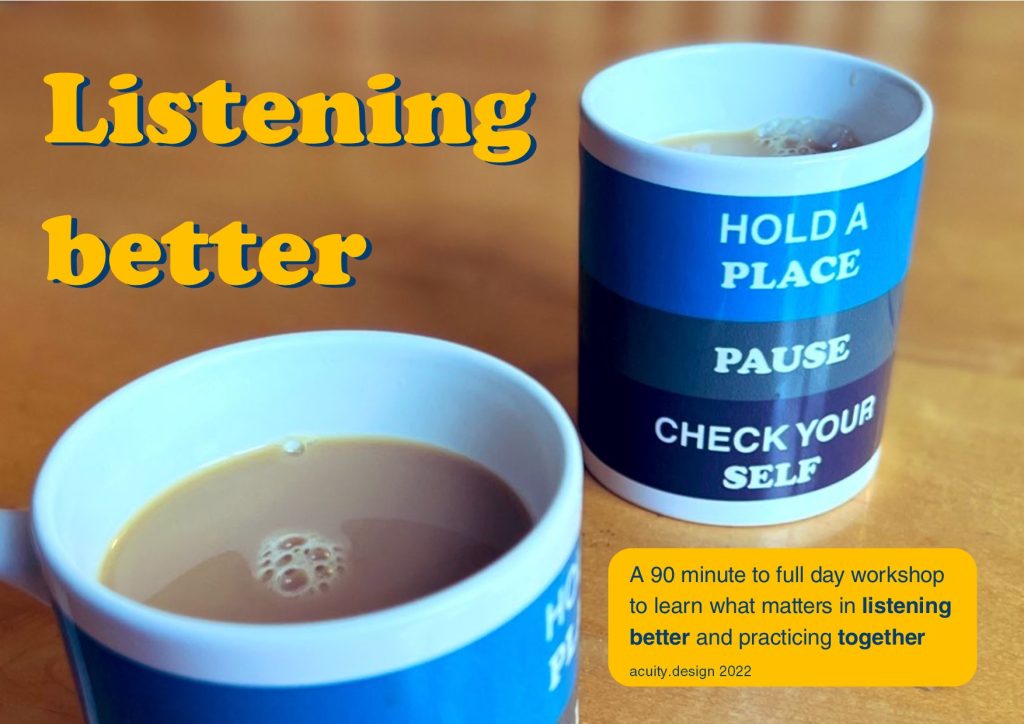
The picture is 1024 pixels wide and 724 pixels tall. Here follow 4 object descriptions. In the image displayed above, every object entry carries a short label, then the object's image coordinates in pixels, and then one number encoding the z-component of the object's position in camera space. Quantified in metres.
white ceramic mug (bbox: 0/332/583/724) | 0.27
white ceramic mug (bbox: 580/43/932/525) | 0.46
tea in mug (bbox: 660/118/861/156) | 0.56
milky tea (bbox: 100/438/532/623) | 0.34
